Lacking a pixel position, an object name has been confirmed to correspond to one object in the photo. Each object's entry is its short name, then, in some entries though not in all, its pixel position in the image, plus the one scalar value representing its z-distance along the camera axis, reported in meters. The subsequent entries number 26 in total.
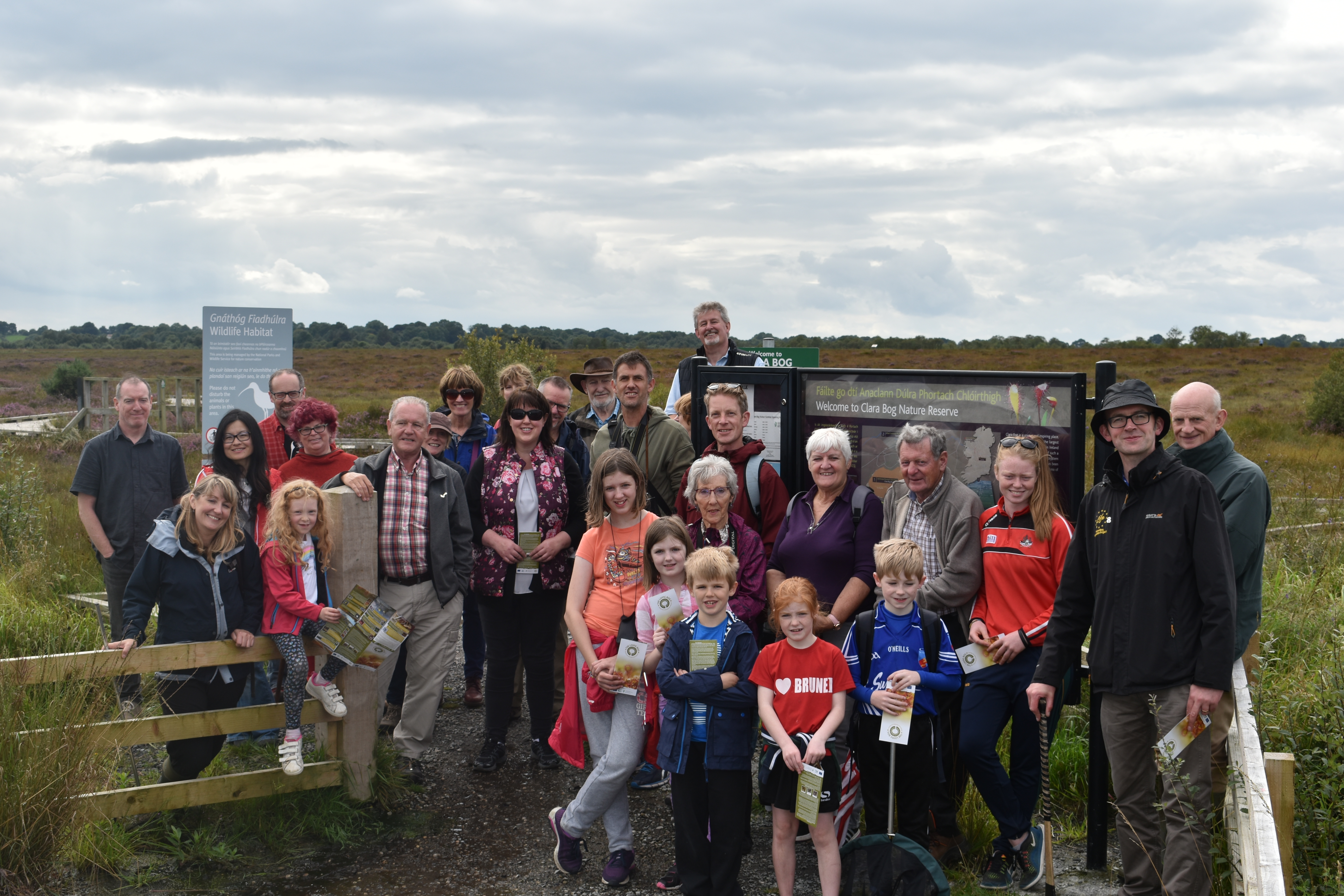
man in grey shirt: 6.37
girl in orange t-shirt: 4.64
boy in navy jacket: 4.32
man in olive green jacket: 6.05
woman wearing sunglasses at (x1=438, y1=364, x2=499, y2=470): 6.74
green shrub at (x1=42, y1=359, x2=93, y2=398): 37.53
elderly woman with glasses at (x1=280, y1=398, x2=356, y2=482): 5.75
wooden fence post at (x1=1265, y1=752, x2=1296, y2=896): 3.64
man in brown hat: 7.57
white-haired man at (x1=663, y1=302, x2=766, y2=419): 7.39
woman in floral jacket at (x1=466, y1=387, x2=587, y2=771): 5.80
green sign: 11.39
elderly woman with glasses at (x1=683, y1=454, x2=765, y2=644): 4.84
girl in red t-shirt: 4.15
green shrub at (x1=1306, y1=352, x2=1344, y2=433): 26.19
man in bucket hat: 3.88
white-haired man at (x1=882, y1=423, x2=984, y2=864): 4.66
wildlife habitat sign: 10.50
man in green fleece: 4.36
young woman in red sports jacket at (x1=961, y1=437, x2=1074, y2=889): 4.51
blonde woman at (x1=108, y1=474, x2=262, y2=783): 4.84
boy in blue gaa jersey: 4.30
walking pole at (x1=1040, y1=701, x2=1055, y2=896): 4.22
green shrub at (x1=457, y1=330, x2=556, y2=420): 20.83
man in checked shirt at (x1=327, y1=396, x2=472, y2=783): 5.51
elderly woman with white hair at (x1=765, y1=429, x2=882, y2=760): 4.82
